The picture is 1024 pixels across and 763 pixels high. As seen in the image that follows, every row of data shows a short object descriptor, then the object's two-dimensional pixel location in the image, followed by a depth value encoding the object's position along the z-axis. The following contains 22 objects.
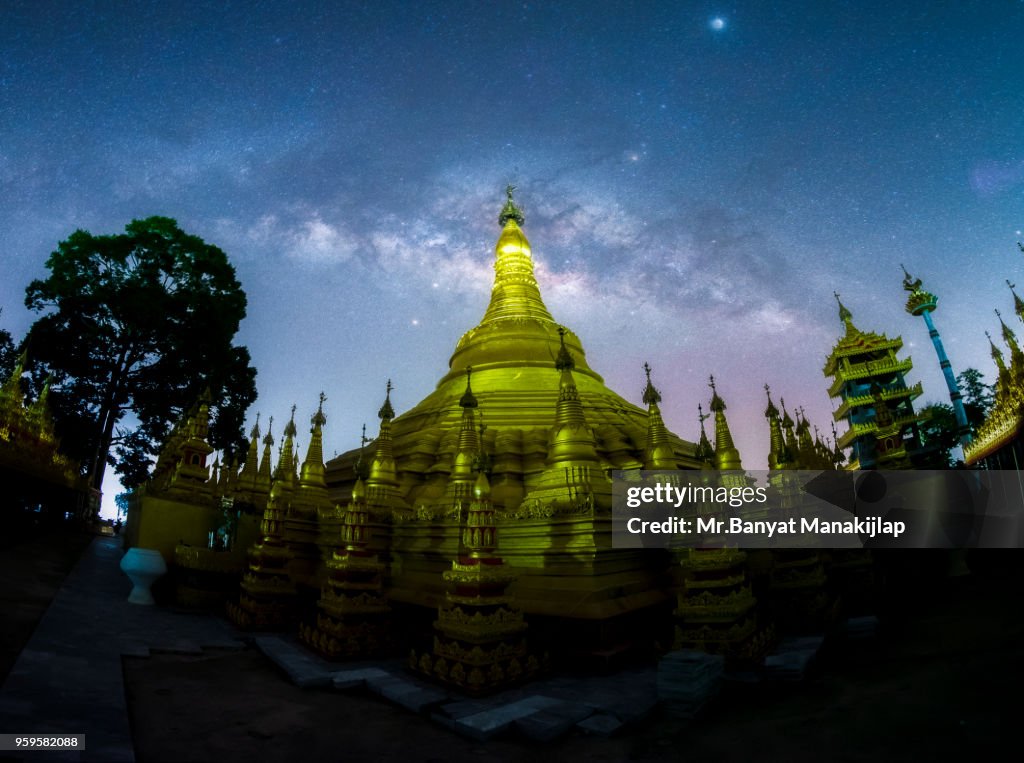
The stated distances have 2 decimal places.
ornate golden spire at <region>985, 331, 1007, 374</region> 19.81
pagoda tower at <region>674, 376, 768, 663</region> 7.80
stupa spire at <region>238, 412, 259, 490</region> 18.52
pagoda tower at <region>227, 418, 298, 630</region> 10.52
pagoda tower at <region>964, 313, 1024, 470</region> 18.34
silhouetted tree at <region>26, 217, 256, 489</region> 19.05
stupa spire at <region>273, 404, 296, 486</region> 16.25
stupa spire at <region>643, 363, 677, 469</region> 13.40
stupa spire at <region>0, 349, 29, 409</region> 14.42
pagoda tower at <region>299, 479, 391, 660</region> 8.75
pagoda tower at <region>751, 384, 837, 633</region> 10.75
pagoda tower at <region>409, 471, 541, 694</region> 7.01
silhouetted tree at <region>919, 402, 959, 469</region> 27.47
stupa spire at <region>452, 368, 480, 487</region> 13.48
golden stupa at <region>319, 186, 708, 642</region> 9.43
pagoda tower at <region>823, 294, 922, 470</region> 33.47
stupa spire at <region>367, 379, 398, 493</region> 14.49
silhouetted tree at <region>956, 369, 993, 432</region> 32.72
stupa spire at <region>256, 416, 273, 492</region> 18.66
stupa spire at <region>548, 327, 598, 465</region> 12.02
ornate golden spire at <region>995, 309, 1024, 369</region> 17.98
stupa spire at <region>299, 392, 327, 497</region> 15.99
